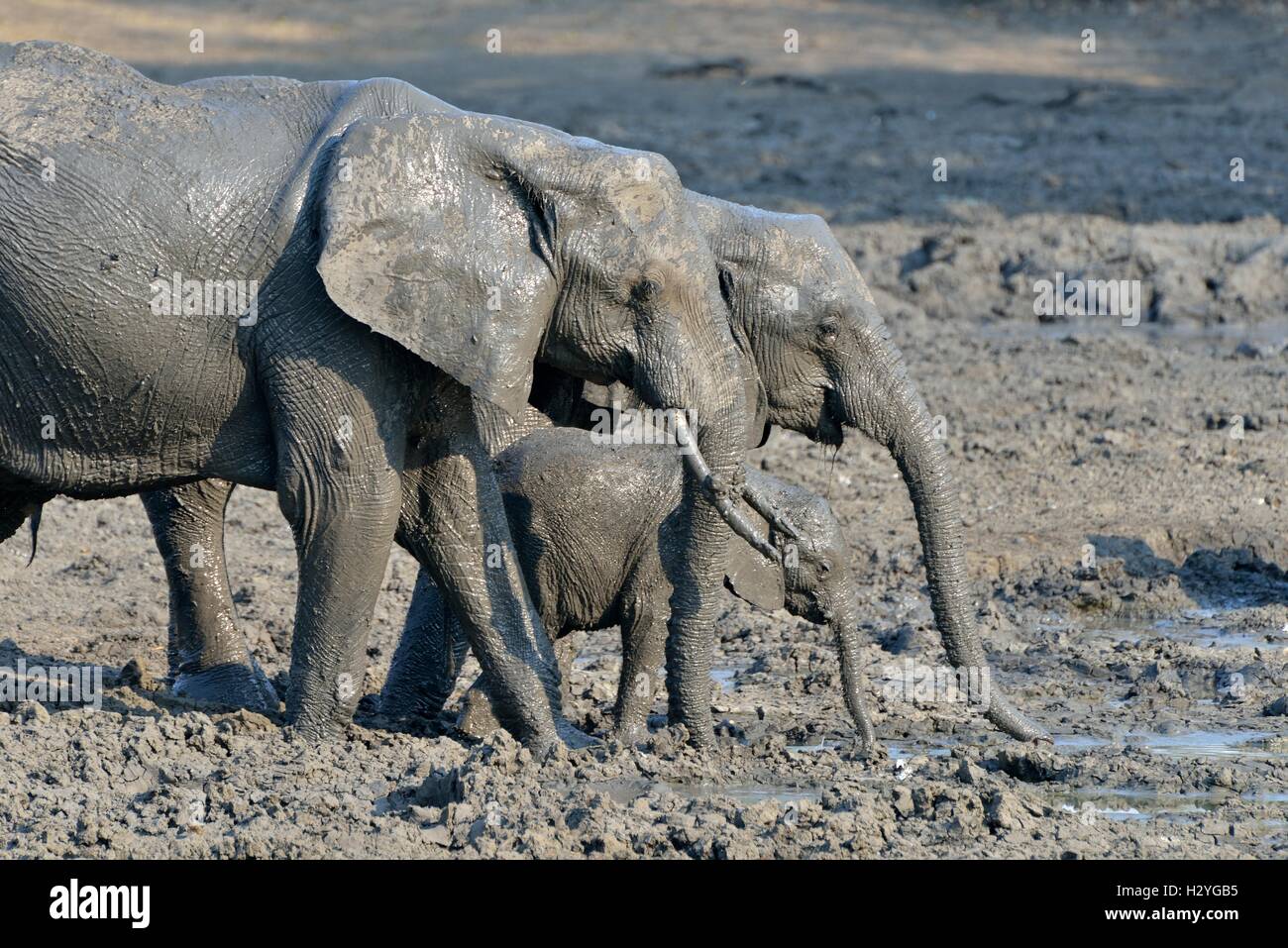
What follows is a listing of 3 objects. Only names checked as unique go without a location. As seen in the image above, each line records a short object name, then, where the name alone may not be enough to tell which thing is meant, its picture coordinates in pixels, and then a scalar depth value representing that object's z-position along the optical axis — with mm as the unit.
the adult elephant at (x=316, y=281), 13898
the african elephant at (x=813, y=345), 16844
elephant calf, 16641
